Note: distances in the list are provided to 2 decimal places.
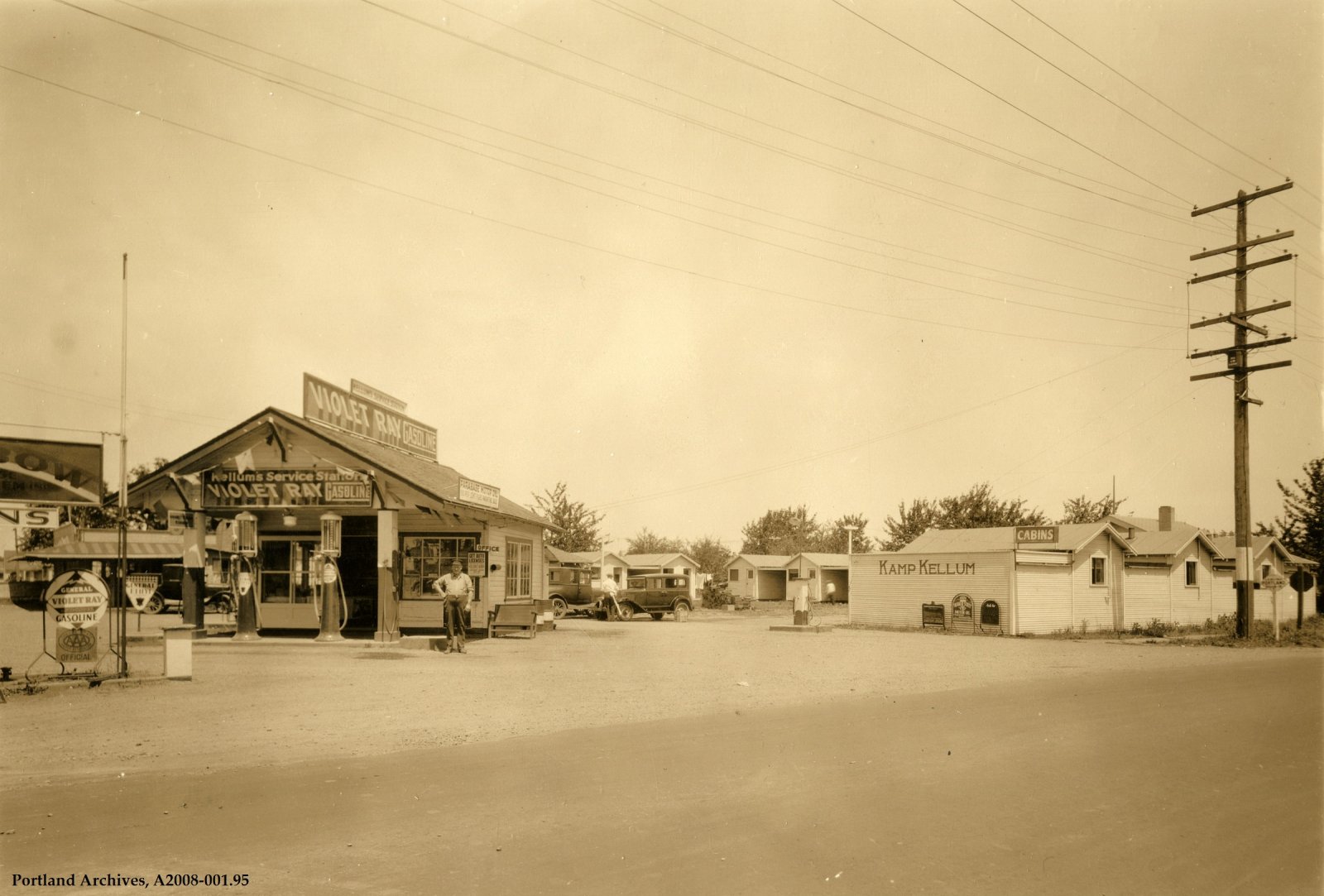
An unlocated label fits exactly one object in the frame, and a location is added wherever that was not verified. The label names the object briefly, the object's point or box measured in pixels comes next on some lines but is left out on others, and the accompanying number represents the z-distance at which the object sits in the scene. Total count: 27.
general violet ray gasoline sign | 14.09
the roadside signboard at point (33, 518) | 13.30
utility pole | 28.78
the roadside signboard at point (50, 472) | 13.38
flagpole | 14.20
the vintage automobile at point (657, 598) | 43.88
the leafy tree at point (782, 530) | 110.38
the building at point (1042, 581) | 33.69
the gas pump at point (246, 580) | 21.56
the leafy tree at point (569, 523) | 62.81
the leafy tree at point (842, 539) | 98.69
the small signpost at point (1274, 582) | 28.58
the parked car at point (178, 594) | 33.97
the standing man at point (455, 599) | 19.98
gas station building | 21.03
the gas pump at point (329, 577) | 20.41
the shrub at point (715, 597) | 62.88
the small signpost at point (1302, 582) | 29.83
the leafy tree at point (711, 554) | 88.88
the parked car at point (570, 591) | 40.06
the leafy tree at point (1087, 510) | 75.31
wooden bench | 24.61
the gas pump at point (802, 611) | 33.16
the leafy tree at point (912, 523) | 68.69
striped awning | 28.84
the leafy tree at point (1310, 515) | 38.03
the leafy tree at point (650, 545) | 98.56
